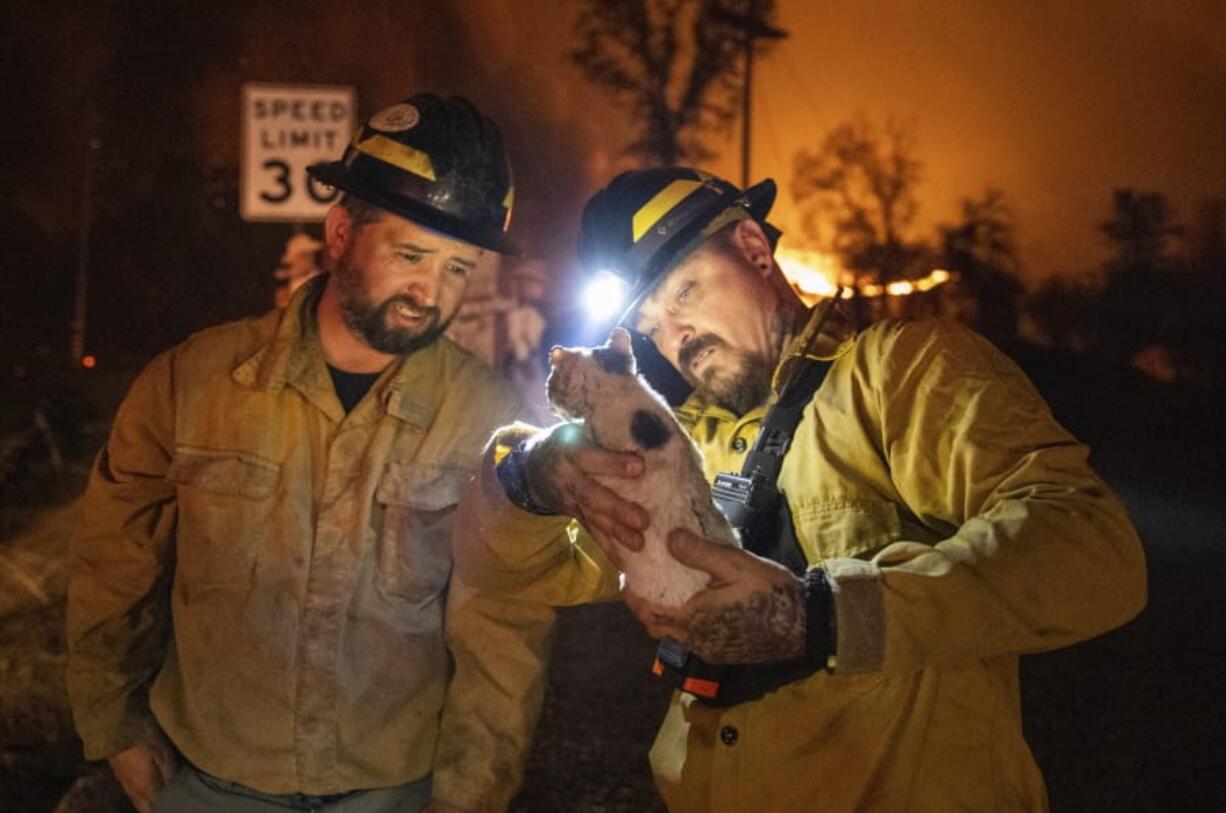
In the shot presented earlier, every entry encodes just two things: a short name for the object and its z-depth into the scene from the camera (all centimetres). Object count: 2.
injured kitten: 191
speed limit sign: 657
